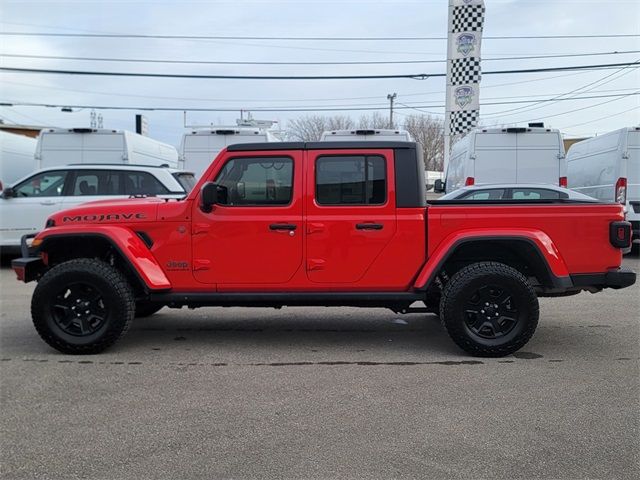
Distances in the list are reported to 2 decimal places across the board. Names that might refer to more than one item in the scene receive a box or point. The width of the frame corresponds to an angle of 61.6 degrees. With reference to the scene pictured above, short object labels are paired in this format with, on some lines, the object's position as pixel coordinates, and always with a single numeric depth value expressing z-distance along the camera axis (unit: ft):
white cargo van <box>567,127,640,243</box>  37.63
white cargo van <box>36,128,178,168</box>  41.19
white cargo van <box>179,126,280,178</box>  40.34
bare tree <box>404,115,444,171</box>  161.07
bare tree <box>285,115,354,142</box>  152.35
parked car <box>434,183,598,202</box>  32.50
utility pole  161.45
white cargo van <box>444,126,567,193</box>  38.73
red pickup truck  15.78
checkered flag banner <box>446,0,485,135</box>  60.80
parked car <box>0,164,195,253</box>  32.76
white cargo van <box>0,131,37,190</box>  49.94
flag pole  61.97
